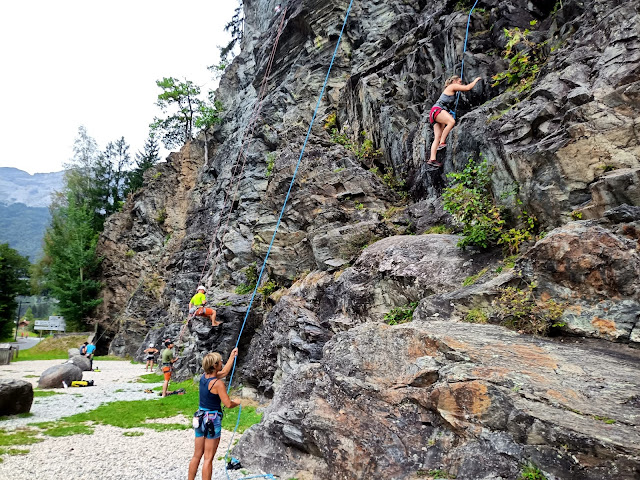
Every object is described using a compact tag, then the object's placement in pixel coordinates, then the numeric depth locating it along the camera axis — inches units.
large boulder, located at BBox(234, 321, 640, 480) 143.7
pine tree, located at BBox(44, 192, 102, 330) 1544.0
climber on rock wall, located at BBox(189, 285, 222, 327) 530.9
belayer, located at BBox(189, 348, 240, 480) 209.0
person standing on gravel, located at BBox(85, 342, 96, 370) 947.3
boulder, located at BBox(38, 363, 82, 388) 652.1
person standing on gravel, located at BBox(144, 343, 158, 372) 951.0
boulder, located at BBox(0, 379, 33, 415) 417.7
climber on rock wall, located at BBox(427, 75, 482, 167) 402.9
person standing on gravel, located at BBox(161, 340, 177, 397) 573.6
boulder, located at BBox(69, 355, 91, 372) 855.7
